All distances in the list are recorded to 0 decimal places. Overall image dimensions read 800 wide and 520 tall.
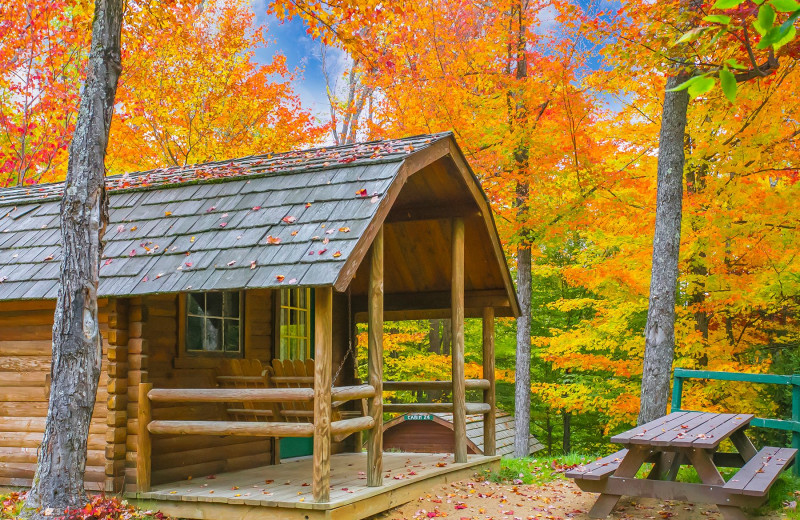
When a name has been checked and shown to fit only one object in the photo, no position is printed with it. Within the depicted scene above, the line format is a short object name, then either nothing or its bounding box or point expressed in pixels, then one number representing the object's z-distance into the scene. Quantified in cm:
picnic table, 540
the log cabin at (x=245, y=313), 611
